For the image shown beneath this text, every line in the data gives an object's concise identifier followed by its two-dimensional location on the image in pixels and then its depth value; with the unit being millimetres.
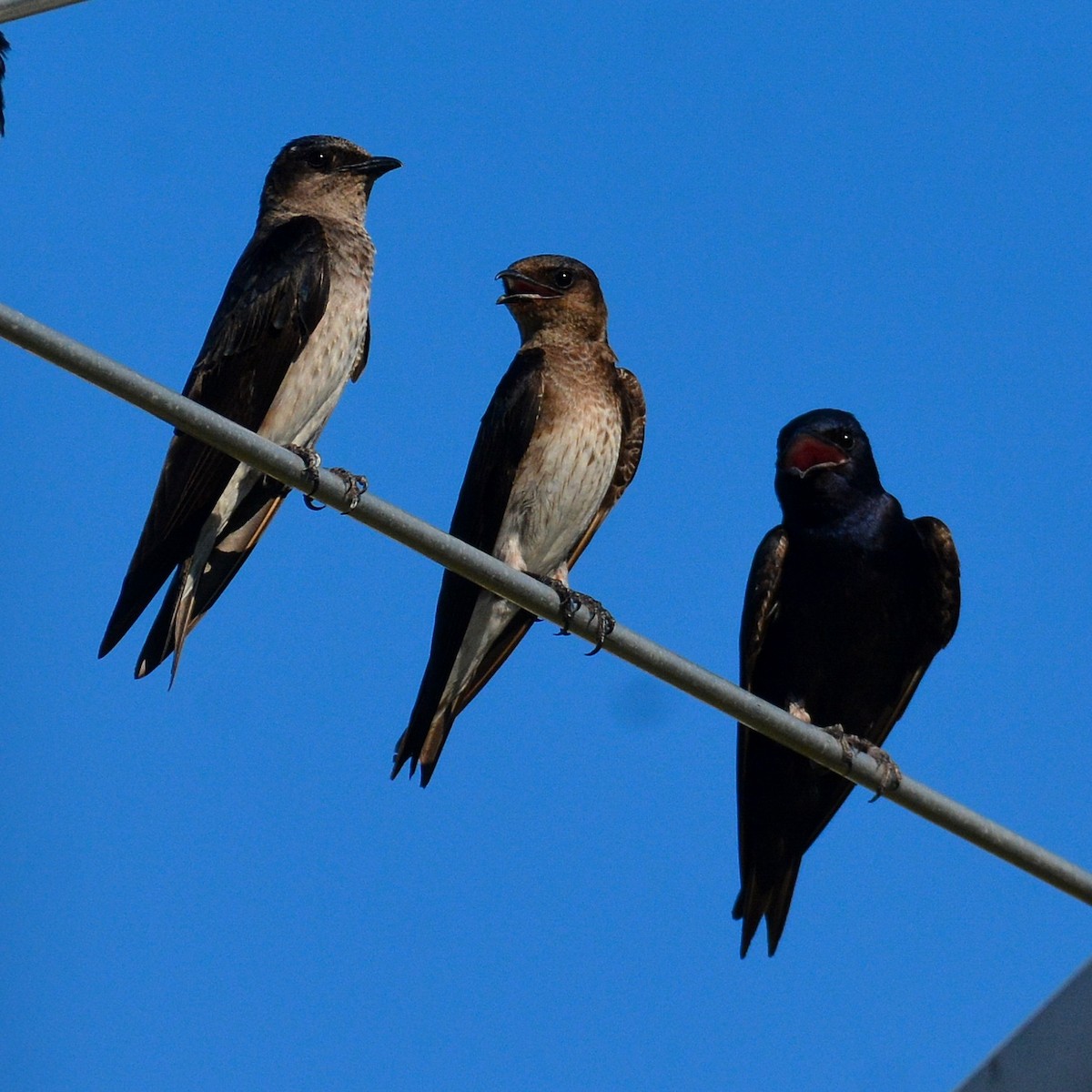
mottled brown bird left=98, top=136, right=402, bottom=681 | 11891
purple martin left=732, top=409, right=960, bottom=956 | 12687
